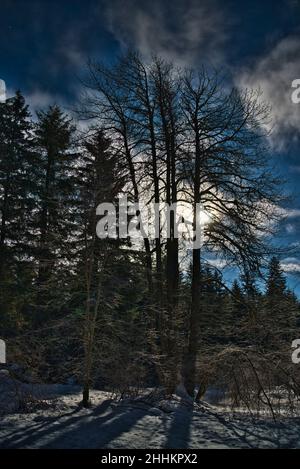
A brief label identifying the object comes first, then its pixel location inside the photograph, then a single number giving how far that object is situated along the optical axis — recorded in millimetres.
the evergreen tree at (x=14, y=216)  18417
